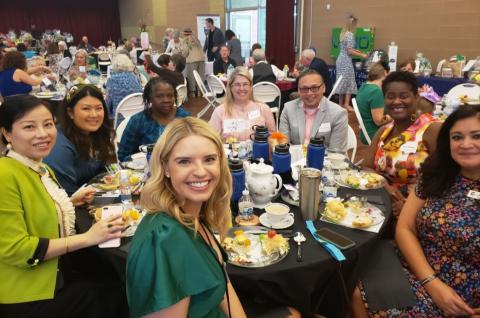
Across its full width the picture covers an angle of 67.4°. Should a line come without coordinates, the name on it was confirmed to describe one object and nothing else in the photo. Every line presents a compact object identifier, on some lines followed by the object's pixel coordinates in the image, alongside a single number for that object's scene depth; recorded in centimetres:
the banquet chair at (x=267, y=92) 533
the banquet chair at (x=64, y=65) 667
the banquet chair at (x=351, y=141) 293
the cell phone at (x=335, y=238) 135
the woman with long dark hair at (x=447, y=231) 143
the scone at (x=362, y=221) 147
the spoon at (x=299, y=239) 134
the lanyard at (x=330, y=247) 129
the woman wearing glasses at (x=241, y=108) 300
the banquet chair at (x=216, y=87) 600
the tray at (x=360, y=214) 151
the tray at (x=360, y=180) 189
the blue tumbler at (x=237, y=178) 157
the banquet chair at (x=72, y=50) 935
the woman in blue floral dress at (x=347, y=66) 694
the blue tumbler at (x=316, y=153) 185
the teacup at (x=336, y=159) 216
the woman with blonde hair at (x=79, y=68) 582
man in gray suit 269
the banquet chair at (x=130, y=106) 413
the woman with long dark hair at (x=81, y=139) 192
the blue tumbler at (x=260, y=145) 201
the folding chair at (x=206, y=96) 634
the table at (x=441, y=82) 504
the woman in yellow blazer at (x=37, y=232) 128
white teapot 160
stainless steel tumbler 150
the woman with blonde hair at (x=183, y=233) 91
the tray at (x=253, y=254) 126
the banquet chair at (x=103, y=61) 933
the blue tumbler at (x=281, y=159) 179
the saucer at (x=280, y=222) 148
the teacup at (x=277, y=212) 151
